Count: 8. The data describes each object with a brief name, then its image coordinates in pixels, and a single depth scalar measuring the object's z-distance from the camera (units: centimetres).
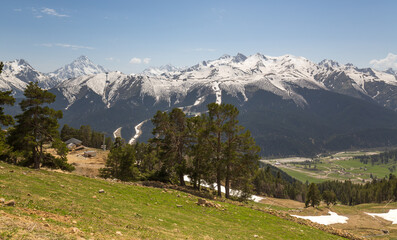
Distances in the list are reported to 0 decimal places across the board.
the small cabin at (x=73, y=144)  11618
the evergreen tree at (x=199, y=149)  4487
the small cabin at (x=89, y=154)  10000
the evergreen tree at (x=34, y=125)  3681
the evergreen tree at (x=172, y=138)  4931
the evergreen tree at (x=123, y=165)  5834
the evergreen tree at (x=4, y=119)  3393
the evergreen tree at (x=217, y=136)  4397
